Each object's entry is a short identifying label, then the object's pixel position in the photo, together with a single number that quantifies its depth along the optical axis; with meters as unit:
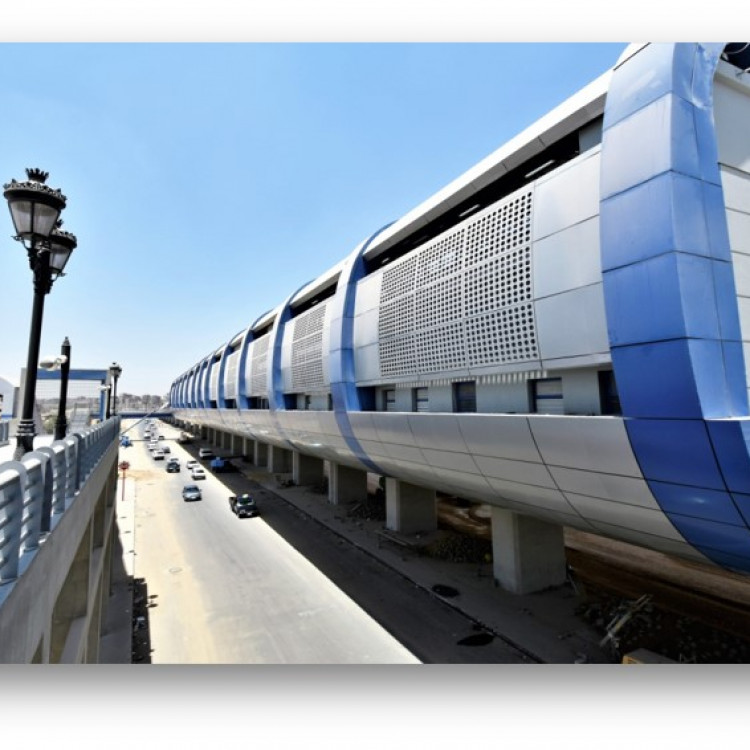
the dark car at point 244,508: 28.29
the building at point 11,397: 39.78
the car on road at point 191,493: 33.19
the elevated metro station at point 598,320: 6.52
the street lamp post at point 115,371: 23.97
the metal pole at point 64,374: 11.89
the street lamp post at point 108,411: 27.31
